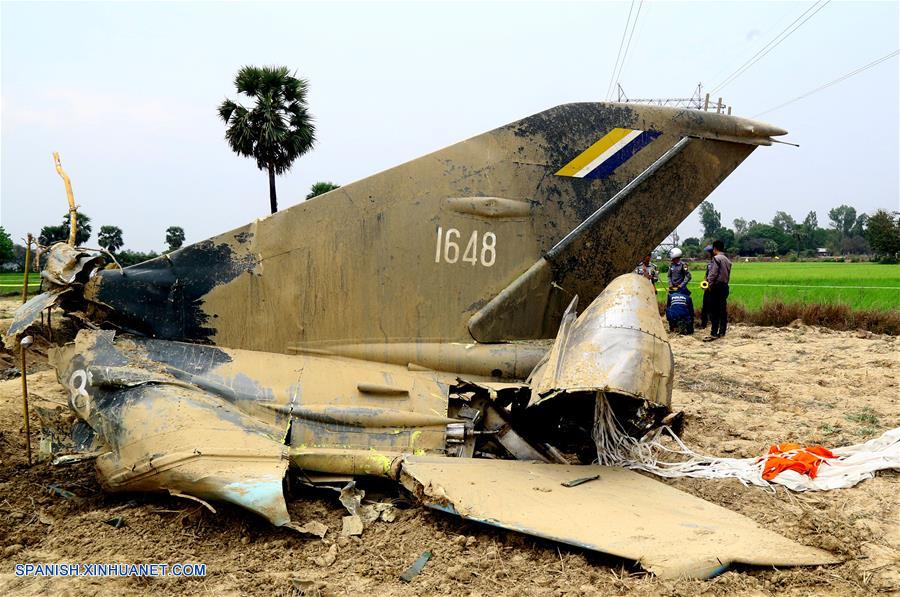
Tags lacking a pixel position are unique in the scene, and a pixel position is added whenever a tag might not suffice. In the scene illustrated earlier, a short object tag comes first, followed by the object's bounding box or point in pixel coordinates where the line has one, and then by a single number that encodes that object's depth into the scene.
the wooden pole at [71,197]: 4.36
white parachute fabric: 4.12
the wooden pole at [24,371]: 3.89
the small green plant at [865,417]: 5.72
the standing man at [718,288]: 11.28
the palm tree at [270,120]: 19.14
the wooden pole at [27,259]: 4.14
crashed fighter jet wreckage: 3.48
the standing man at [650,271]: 12.70
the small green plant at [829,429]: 5.48
